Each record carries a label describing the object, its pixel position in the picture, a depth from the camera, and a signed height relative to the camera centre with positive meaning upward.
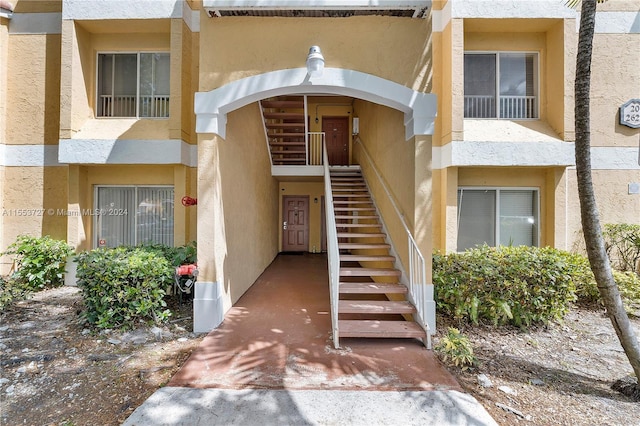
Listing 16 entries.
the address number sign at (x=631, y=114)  6.31 +2.32
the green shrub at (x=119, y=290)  4.06 -1.08
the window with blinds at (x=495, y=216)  6.36 +0.04
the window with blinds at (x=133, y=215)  6.67 +0.01
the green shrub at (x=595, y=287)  5.02 -1.23
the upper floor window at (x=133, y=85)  6.58 +3.03
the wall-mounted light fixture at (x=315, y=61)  3.87 +2.13
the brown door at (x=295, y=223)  11.02 -0.27
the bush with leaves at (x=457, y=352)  3.33 -1.60
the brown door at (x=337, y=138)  10.83 +3.00
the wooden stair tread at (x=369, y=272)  4.60 -0.91
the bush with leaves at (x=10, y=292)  4.58 -1.29
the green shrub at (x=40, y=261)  6.02 -1.01
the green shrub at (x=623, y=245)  6.08 -0.58
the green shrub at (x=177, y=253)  4.91 -0.68
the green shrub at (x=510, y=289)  4.27 -1.08
